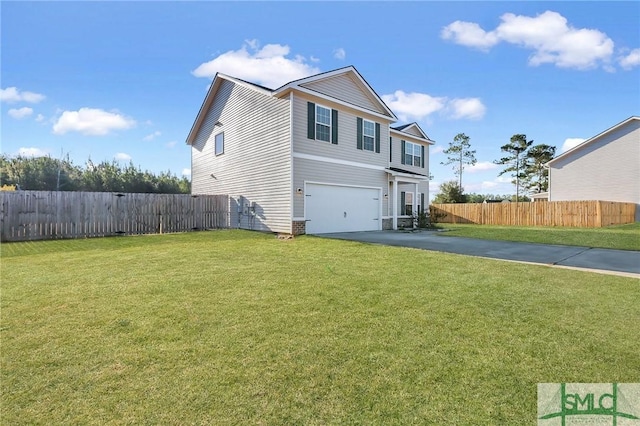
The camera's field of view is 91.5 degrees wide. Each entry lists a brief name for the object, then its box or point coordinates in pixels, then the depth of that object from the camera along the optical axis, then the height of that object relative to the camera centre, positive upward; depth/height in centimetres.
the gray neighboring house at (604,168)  2211 +352
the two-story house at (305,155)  1276 +273
